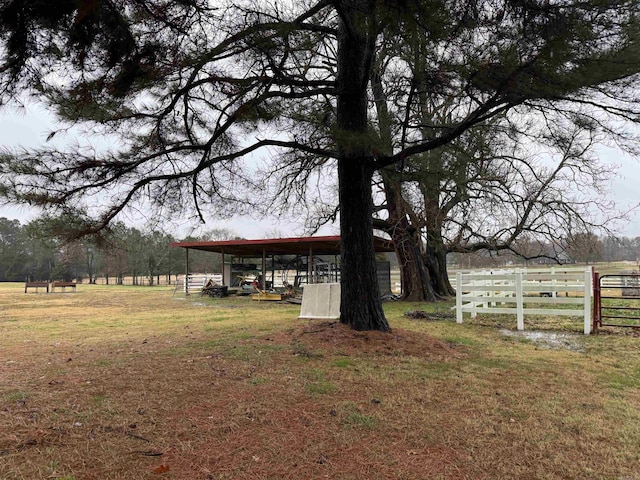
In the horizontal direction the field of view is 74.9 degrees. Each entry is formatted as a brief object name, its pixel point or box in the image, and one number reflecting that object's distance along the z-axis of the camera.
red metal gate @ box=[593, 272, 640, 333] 8.32
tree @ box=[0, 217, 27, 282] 58.19
